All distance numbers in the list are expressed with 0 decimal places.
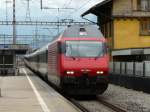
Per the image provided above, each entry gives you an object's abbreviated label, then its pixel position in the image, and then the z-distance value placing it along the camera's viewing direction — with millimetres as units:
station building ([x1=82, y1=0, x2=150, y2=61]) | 49500
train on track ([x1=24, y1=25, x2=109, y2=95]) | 23953
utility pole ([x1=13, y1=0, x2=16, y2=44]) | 64613
